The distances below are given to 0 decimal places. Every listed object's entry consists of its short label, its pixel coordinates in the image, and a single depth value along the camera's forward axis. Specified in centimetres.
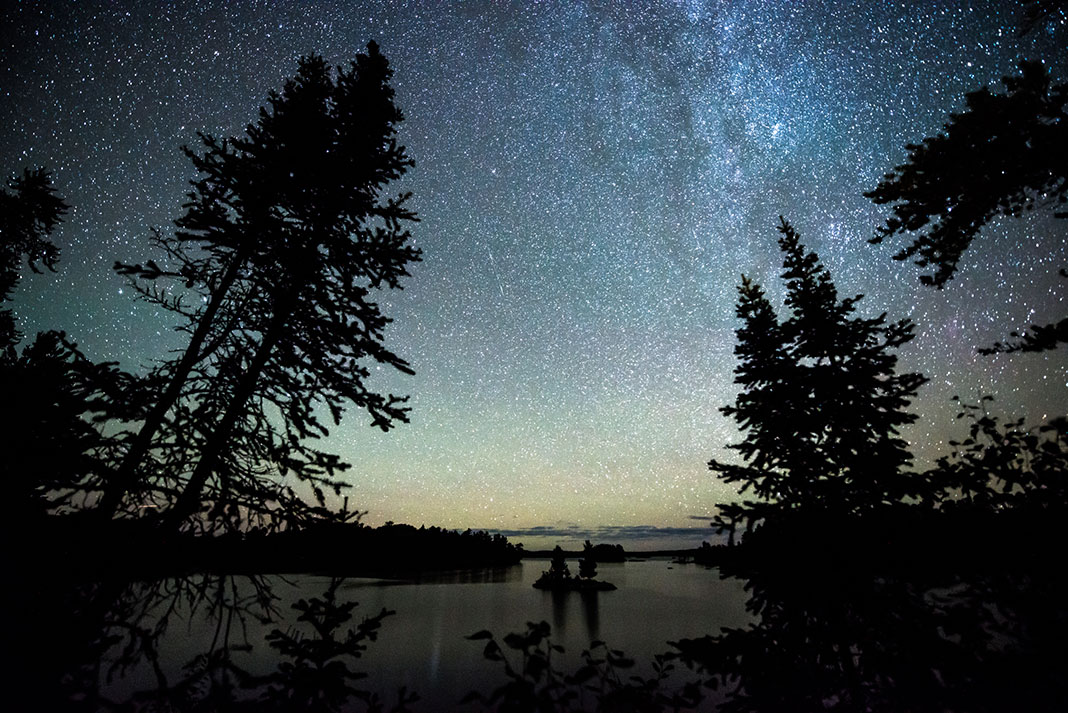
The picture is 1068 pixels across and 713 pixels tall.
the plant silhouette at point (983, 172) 587
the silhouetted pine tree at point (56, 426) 615
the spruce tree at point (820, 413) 1082
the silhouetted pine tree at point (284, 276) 696
